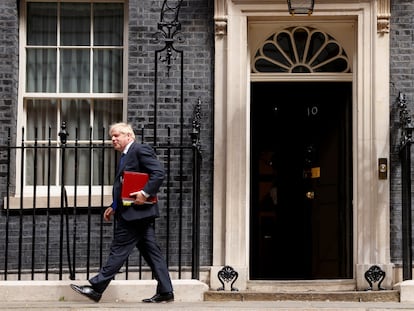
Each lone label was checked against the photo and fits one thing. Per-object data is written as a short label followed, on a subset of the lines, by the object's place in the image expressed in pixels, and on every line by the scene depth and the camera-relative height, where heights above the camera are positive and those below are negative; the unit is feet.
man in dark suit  30.66 -1.39
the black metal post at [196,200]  34.47 -0.85
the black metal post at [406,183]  34.35 -0.21
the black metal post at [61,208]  34.27 -1.13
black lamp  34.65 +5.78
